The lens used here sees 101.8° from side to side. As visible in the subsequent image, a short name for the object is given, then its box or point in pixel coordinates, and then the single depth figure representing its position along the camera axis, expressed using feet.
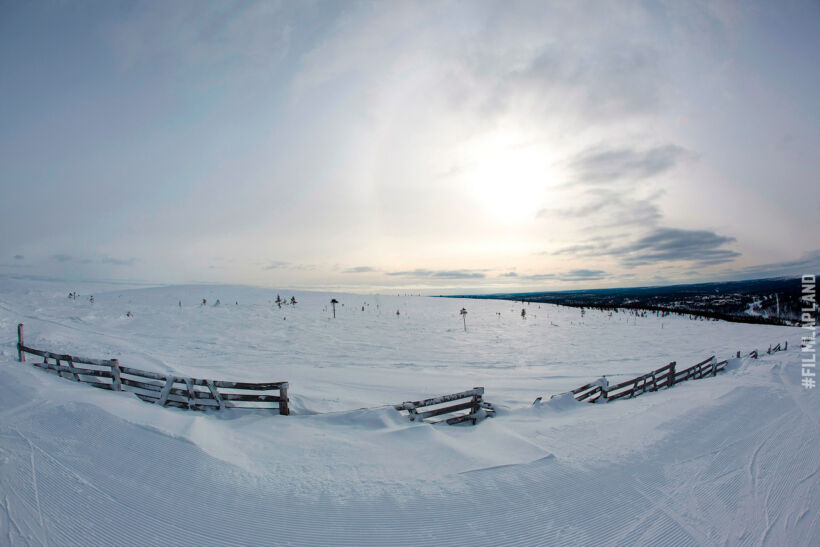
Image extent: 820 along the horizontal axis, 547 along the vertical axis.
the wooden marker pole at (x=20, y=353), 40.52
